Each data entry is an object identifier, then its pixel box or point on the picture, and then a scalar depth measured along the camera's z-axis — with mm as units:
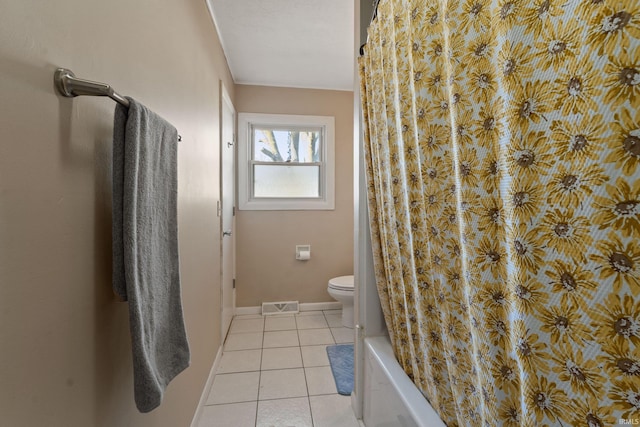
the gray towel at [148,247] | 654
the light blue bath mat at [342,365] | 1862
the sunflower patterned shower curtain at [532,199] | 400
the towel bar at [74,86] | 562
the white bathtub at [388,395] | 954
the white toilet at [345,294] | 2648
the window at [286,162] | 2998
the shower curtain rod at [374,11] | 1290
